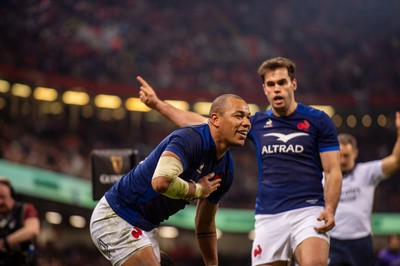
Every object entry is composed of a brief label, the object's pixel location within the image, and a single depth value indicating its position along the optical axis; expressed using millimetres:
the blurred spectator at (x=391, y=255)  21297
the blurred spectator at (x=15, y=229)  13750
